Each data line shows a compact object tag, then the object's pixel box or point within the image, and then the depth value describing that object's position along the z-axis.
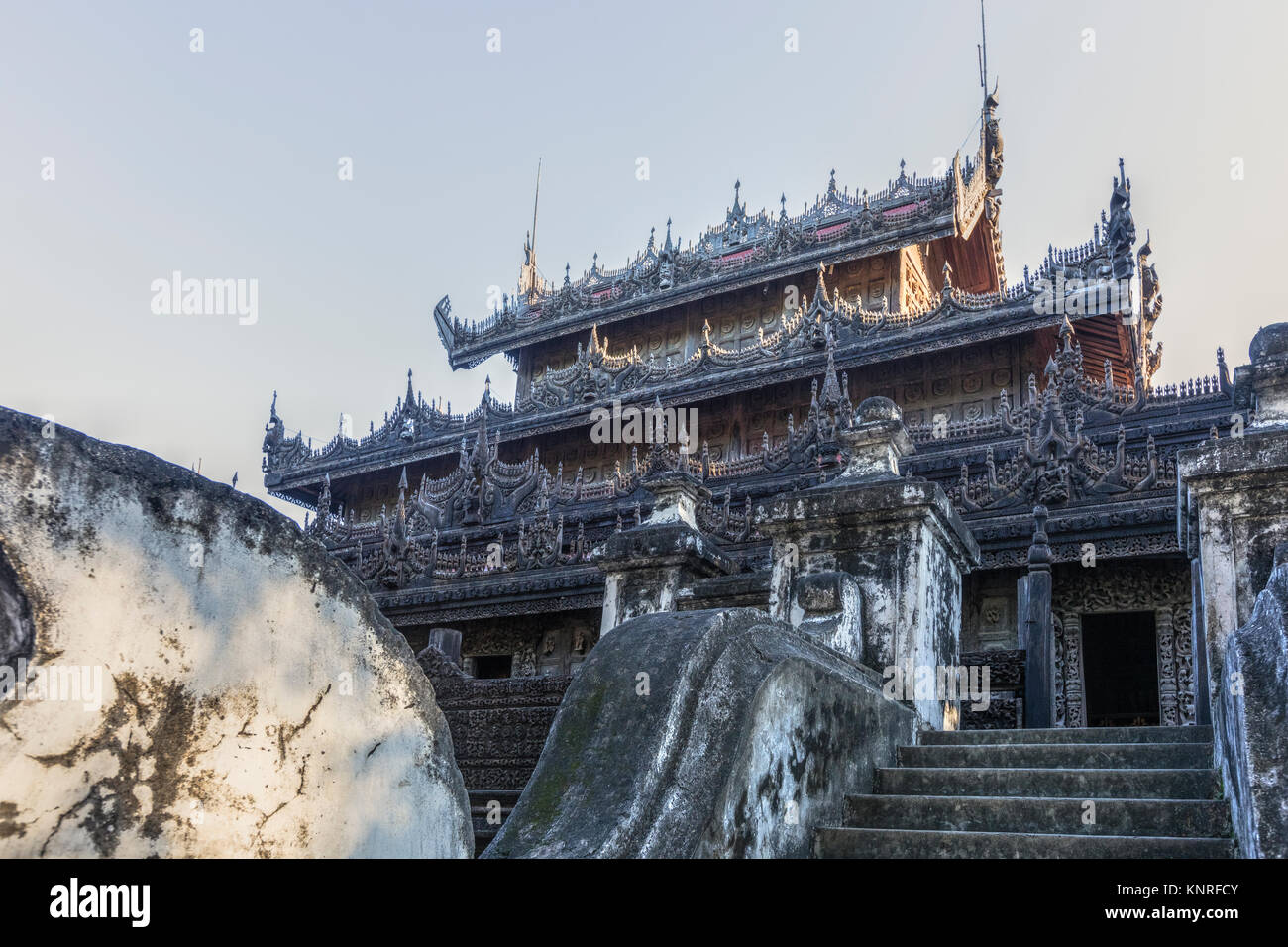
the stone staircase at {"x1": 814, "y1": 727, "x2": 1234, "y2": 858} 3.80
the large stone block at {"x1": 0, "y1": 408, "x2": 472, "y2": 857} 1.80
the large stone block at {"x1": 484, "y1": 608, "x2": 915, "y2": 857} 3.04
